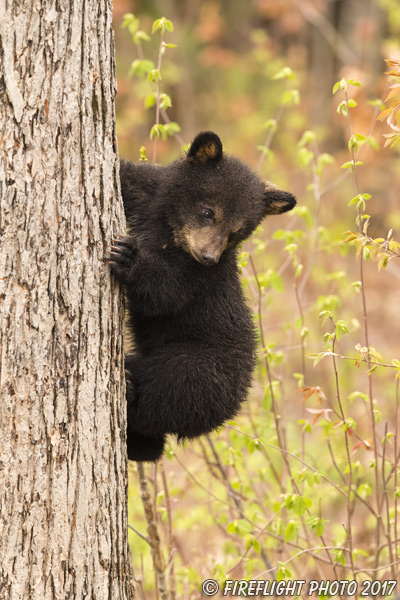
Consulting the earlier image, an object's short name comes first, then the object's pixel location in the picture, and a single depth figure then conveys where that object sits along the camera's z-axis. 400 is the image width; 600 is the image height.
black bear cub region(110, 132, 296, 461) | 7.73
